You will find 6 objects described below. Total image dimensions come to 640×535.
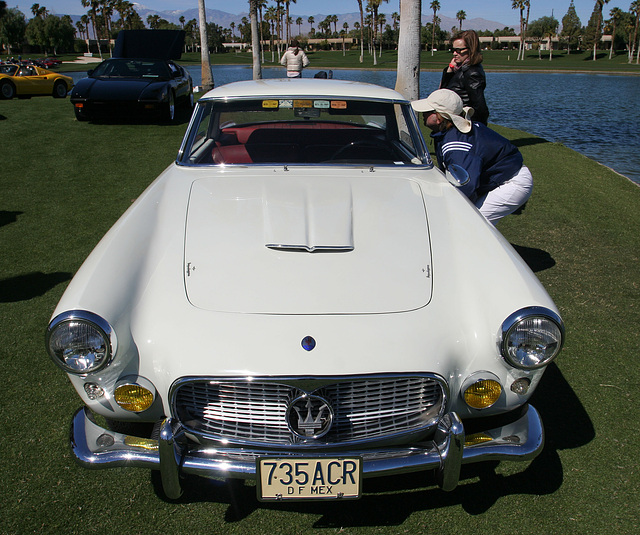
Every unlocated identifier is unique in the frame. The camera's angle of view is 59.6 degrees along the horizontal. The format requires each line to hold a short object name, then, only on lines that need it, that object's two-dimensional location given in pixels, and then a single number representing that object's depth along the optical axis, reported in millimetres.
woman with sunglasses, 5461
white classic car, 2062
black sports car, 10500
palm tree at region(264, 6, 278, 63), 100812
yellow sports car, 16106
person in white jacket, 11852
